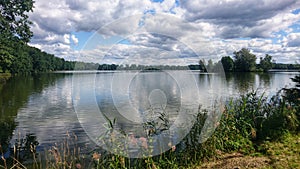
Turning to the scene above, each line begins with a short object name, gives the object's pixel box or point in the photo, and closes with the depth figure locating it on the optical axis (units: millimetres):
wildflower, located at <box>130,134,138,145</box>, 4062
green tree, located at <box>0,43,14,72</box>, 23845
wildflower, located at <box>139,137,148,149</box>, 4047
